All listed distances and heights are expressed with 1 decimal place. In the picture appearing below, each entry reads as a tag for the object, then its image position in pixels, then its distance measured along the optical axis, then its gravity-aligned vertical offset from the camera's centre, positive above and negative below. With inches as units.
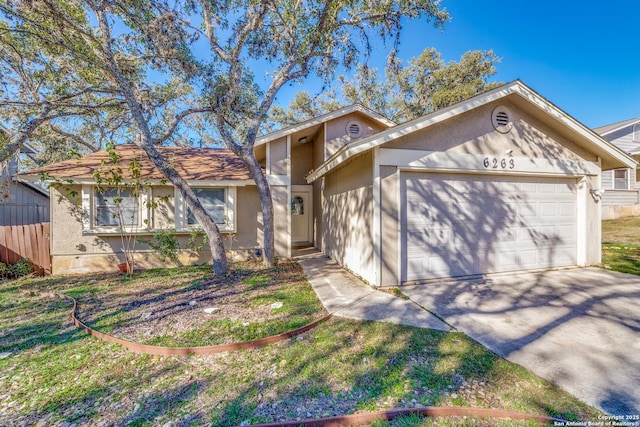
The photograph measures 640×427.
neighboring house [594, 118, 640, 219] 594.2 +22.2
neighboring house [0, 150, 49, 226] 471.1 +10.6
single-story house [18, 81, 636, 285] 223.8 +8.5
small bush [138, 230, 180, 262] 298.0 -40.8
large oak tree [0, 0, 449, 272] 251.0 +179.6
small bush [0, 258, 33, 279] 278.5 -63.5
